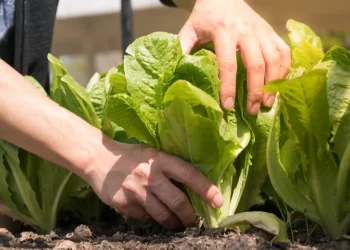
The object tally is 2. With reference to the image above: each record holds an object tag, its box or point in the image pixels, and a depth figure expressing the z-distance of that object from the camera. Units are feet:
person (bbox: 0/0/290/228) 4.83
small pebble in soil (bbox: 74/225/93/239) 5.03
